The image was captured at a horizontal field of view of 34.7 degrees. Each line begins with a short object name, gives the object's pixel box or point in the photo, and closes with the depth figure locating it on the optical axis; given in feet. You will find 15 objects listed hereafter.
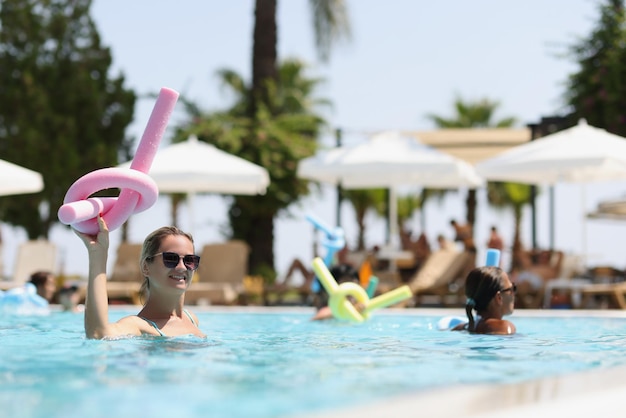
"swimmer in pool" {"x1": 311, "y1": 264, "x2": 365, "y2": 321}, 29.89
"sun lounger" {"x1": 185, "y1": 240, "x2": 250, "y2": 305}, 52.03
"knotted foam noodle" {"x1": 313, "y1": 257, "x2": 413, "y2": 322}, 26.86
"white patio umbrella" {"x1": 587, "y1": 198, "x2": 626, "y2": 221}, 66.23
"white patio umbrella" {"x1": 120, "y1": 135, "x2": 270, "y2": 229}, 49.42
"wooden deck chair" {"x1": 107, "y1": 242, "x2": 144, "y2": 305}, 47.24
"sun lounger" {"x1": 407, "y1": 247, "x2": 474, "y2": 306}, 48.80
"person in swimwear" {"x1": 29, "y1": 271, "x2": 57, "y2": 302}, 35.83
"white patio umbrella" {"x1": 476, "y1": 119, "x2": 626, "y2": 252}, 45.09
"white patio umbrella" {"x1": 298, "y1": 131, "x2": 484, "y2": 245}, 50.55
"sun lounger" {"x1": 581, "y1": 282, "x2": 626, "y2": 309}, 43.73
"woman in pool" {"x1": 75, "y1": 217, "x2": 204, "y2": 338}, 15.46
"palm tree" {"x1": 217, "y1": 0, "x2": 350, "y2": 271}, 70.69
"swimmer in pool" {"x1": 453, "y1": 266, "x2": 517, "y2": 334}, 21.39
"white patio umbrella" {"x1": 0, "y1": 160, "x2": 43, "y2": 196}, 42.86
